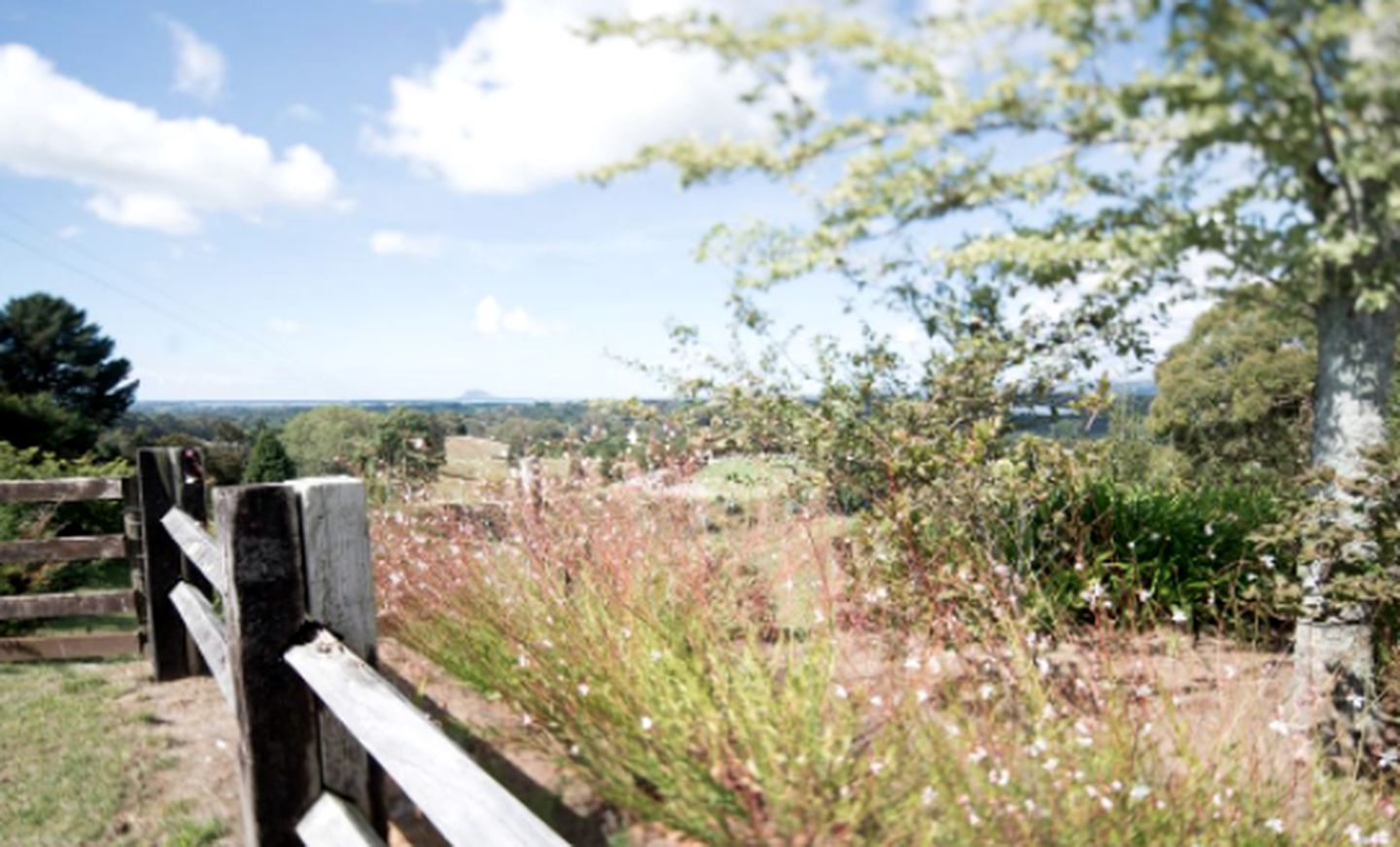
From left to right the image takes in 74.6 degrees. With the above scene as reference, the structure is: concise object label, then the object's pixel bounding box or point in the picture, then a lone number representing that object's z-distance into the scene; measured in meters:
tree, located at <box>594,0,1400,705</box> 1.88
